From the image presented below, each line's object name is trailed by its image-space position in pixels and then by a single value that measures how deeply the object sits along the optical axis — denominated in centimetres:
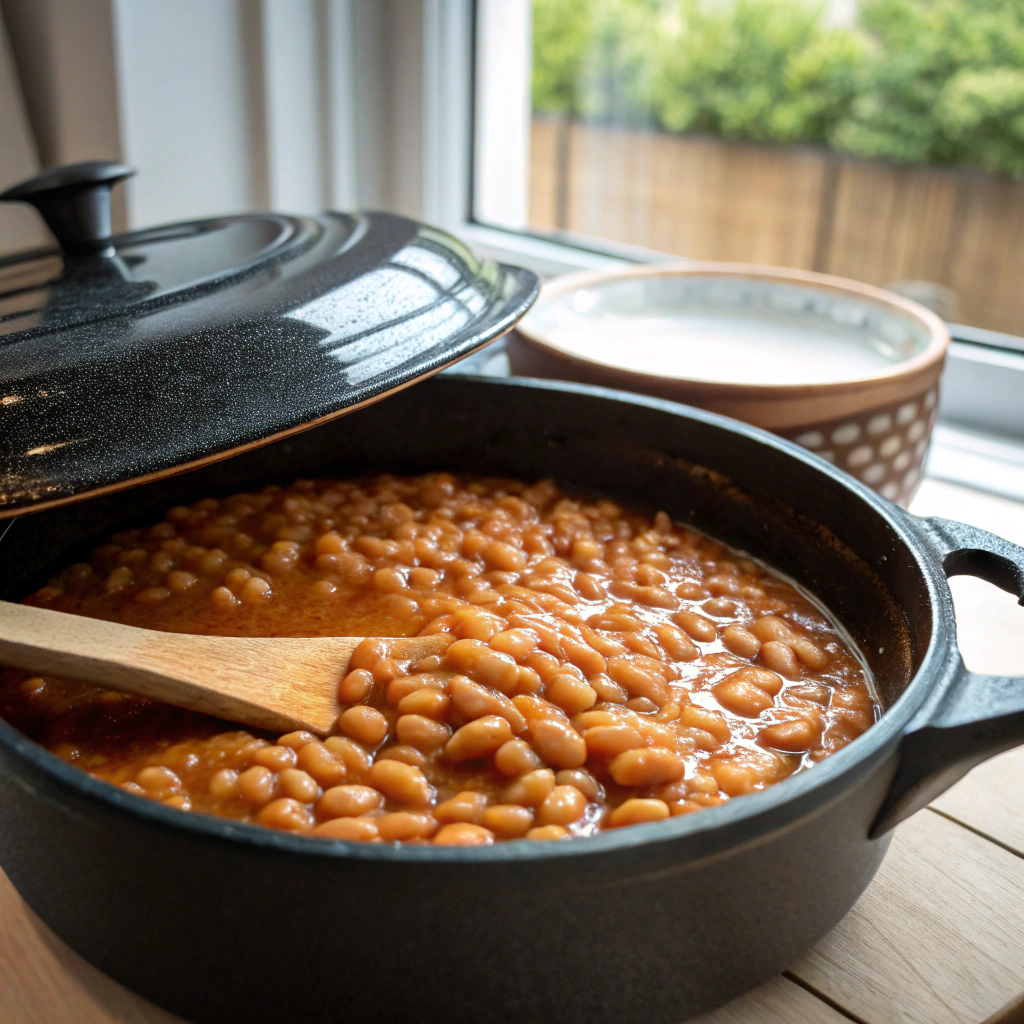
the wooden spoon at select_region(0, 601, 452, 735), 29
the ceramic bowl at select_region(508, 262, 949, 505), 40
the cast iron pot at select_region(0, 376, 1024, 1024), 23
